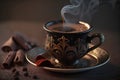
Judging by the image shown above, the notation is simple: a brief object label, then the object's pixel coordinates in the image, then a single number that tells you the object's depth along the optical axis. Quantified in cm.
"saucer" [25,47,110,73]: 43
